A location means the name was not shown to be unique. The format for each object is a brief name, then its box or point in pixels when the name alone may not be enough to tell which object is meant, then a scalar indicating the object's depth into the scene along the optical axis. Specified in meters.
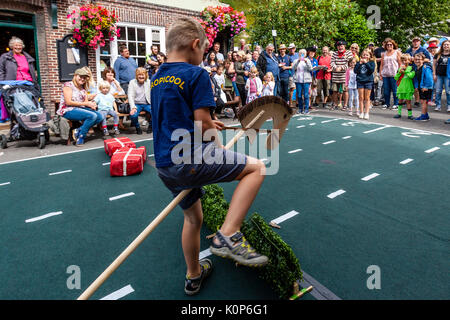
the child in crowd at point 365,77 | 9.05
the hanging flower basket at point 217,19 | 12.23
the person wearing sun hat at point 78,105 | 6.92
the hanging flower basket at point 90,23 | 9.33
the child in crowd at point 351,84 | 10.27
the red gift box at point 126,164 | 4.98
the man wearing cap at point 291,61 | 11.05
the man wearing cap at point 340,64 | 10.75
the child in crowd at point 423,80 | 8.75
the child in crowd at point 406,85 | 9.32
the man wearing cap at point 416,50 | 9.50
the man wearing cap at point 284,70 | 10.51
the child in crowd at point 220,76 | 9.97
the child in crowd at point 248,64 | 10.19
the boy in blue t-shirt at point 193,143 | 1.92
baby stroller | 6.59
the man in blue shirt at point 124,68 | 9.23
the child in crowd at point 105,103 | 7.57
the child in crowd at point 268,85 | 9.56
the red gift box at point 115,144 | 5.95
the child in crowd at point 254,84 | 9.54
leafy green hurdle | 2.31
